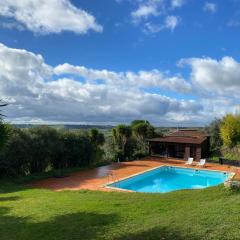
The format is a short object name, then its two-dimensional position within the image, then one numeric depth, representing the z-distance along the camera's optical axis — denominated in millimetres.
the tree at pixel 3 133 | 10449
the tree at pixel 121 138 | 32625
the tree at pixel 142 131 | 35562
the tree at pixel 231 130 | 31672
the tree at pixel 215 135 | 38688
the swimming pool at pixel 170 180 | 21044
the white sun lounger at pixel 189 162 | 29281
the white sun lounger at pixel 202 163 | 27828
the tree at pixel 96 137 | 29469
